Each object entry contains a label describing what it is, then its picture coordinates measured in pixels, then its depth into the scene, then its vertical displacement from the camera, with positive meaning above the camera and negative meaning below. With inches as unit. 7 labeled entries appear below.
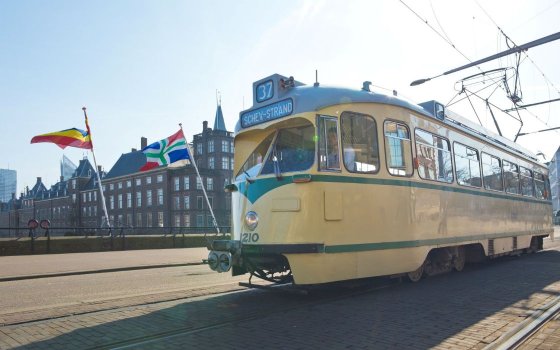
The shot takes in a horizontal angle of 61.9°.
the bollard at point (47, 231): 845.3 +2.5
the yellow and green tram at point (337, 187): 280.1 +20.5
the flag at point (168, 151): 1152.2 +188.0
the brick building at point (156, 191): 3100.4 +275.1
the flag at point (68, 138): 1042.7 +214.4
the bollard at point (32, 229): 827.4 +7.3
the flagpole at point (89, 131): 1160.2 +246.8
